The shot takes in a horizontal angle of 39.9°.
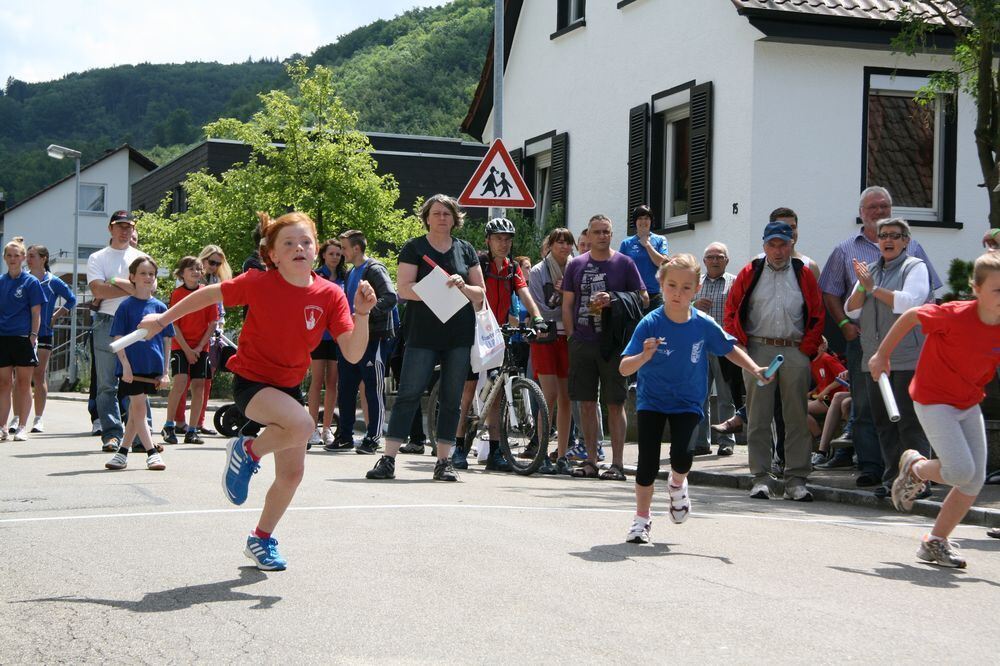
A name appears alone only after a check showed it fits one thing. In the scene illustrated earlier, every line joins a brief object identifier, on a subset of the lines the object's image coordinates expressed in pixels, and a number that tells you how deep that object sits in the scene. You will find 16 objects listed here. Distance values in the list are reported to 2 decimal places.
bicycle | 11.74
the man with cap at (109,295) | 12.84
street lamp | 44.97
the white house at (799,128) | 17.56
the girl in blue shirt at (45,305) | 15.20
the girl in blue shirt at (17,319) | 14.42
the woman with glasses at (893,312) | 9.88
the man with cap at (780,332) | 10.42
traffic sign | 14.55
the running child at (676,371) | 7.87
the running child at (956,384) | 7.29
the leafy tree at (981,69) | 11.45
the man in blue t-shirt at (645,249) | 14.12
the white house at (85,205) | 84.19
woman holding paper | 10.91
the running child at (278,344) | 6.54
